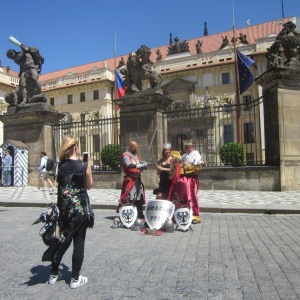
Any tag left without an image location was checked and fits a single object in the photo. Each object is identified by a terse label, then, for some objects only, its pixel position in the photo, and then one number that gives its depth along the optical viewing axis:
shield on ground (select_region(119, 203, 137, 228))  6.67
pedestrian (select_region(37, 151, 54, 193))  13.56
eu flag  19.66
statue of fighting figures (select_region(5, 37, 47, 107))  16.06
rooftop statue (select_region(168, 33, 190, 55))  47.54
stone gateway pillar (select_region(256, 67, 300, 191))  11.69
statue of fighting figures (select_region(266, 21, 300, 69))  12.25
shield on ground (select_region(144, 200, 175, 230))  6.24
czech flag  26.97
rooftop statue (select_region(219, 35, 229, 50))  44.28
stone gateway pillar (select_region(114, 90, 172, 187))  13.11
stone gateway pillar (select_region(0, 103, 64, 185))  15.77
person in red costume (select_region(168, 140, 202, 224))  6.97
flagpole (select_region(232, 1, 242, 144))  21.45
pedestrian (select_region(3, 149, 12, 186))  15.23
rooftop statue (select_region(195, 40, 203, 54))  46.12
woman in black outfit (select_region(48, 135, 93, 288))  3.54
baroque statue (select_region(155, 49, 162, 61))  47.68
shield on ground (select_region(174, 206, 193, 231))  6.32
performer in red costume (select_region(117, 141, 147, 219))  7.03
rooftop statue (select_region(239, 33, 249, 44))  42.59
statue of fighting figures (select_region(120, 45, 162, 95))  13.46
